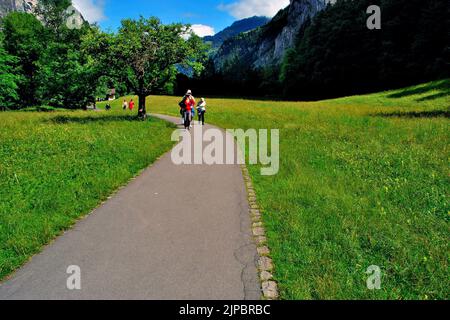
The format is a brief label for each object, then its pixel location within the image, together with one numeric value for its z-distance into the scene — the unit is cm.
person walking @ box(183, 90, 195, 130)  1956
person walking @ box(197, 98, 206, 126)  2370
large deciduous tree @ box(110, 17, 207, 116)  2325
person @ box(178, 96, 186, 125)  1971
